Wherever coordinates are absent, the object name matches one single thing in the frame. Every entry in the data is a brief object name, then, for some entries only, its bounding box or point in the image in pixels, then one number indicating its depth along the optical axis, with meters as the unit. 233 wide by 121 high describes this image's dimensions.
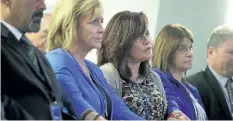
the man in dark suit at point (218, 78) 5.08
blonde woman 3.47
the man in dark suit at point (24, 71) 2.65
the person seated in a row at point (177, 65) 4.74
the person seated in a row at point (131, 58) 4.22
